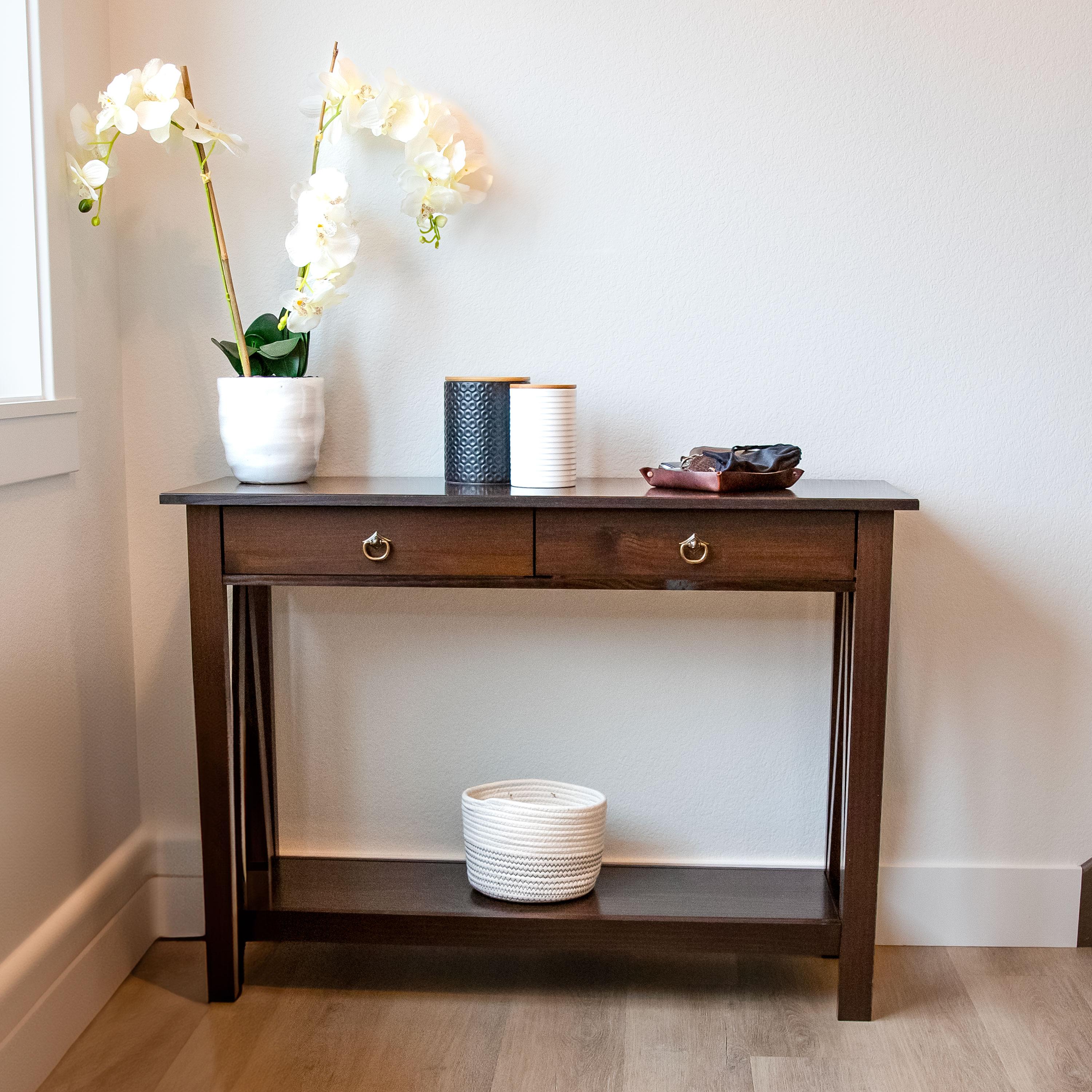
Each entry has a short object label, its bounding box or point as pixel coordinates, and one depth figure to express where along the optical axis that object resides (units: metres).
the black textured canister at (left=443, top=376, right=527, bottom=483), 1.82
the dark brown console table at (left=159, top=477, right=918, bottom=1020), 1.67
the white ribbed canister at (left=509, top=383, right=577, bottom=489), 1.77
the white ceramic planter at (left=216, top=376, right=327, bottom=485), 1.79
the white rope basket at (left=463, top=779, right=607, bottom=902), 1.83
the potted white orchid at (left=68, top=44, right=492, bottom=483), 1.75
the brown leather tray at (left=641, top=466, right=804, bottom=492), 1.69
